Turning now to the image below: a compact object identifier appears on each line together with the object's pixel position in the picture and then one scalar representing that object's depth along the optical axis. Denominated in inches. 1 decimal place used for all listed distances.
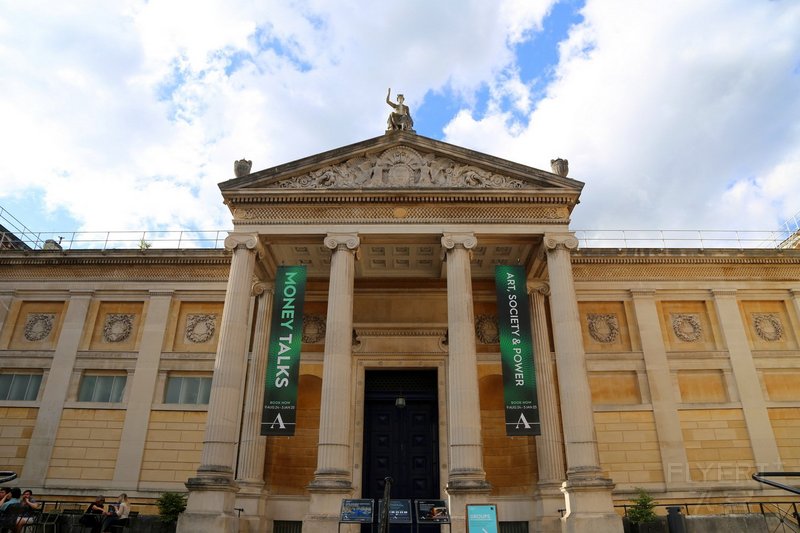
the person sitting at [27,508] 453.1
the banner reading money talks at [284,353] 649.0
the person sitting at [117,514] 537.0
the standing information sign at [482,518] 524.7
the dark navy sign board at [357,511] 538.0
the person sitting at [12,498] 458.9
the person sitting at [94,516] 533.3
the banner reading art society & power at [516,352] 651.5
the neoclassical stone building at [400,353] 691.4
